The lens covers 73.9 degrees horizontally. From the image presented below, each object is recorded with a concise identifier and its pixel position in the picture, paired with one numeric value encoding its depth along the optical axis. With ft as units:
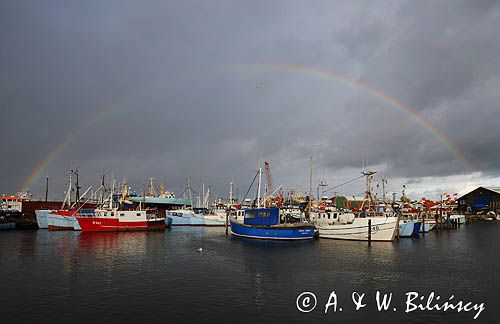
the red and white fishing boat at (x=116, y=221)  256.93
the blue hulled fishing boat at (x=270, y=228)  209.87
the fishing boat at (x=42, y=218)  290.25
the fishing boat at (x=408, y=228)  234.31
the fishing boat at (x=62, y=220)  268.93
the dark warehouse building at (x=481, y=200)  529.45
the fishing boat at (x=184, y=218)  364.99
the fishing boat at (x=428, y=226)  275.18
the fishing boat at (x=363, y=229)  201.16
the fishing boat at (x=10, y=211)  293.64
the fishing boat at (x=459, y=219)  379.24
